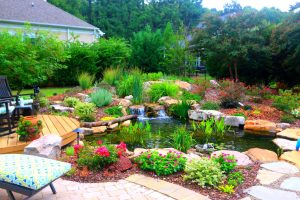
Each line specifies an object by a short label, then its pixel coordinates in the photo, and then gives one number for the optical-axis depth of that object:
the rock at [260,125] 7.51
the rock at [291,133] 6.75
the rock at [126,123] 7.94
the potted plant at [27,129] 4.67
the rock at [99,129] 7.38
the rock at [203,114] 8.57
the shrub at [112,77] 12.18
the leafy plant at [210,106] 9.39
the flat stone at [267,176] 3.71
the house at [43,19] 15.96
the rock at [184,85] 11.96
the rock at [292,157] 4.53
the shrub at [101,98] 9.39
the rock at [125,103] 9.59
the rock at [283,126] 7.67
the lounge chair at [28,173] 2.66
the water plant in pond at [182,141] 5.33
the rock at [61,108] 8.51
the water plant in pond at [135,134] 6.31
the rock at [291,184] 3.51
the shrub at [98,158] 3.79
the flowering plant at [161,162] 3.77
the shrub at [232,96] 9.62
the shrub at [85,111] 7.82
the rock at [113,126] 7.70
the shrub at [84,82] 11.67
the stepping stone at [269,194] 3.24
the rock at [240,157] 4.40
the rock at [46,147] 3.97
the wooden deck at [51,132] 4.50
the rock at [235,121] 8.09
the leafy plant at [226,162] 3.86
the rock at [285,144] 5.73
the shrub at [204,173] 3.49
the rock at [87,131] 7.12
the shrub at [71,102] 9.13
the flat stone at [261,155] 4.61
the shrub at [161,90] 10.52
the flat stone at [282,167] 4.11
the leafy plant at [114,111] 8.84
